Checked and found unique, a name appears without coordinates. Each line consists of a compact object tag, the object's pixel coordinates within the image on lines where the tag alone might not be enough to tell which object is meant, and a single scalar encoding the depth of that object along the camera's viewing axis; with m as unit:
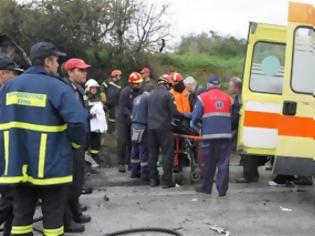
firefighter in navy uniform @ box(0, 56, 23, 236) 5.44
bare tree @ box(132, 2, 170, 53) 18.84
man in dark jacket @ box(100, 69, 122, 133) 11.42
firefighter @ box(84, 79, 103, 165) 9.51
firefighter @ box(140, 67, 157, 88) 10.17
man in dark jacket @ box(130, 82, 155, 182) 9.35
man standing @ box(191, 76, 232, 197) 8.12
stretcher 9.25
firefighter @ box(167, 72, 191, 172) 9.79
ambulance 7.25
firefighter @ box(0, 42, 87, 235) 4.80
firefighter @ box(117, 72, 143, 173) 10.13
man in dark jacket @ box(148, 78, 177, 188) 8.88
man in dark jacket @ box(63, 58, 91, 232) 6.24
